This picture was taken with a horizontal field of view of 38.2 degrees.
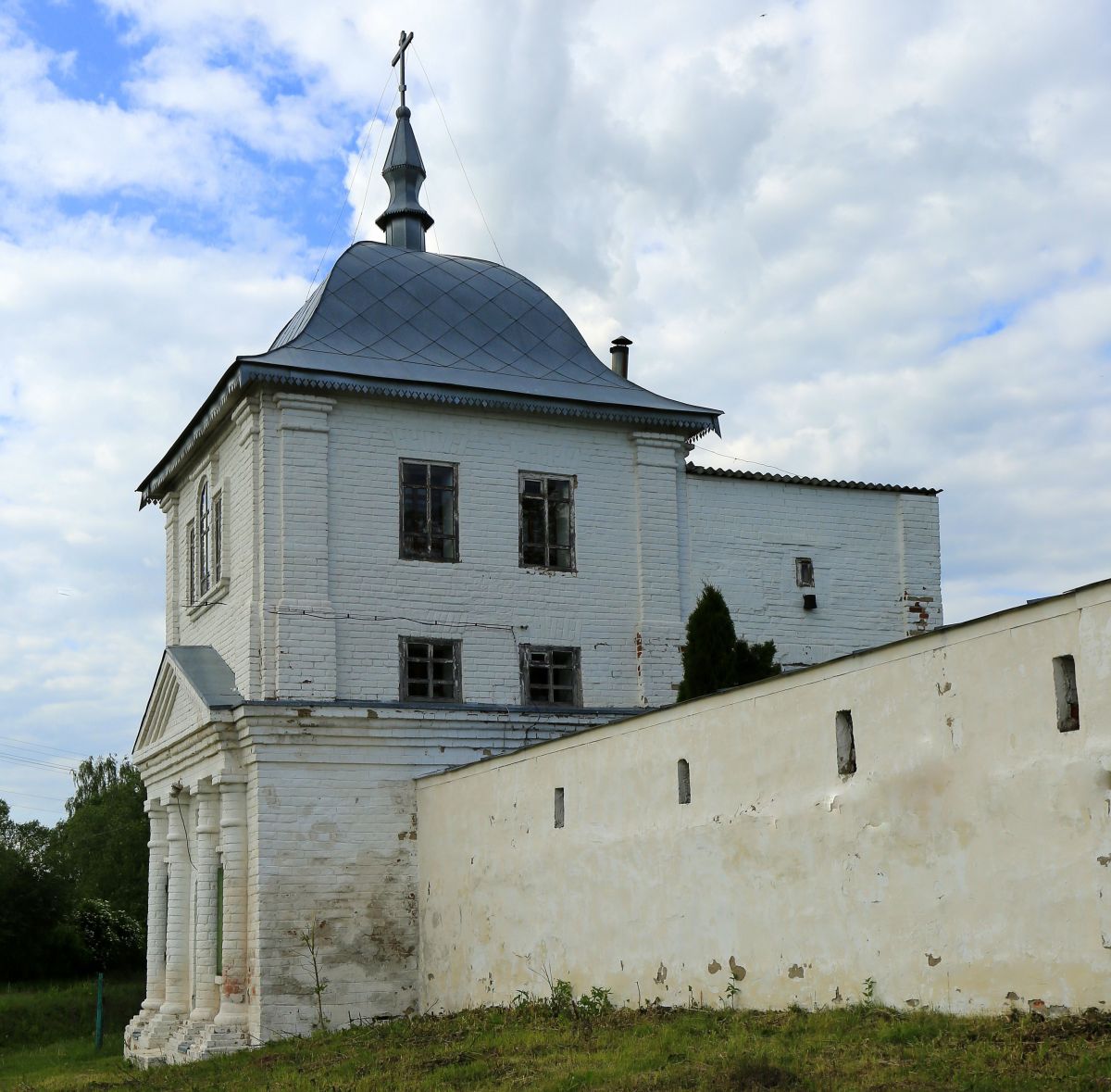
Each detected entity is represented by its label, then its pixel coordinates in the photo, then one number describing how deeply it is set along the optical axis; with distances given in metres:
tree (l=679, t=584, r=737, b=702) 18.09
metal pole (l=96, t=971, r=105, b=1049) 24.49
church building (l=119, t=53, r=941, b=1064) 19.06
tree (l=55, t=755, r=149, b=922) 50.19
